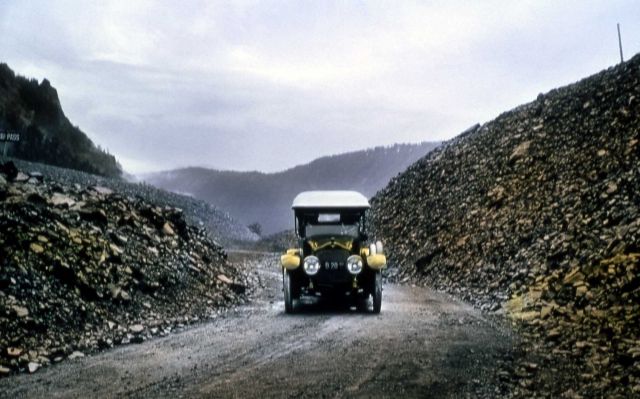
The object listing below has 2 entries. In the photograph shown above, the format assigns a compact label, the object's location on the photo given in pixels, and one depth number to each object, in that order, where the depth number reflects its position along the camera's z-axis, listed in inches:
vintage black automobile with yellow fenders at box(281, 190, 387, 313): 465.7
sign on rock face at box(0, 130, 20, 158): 453.4
